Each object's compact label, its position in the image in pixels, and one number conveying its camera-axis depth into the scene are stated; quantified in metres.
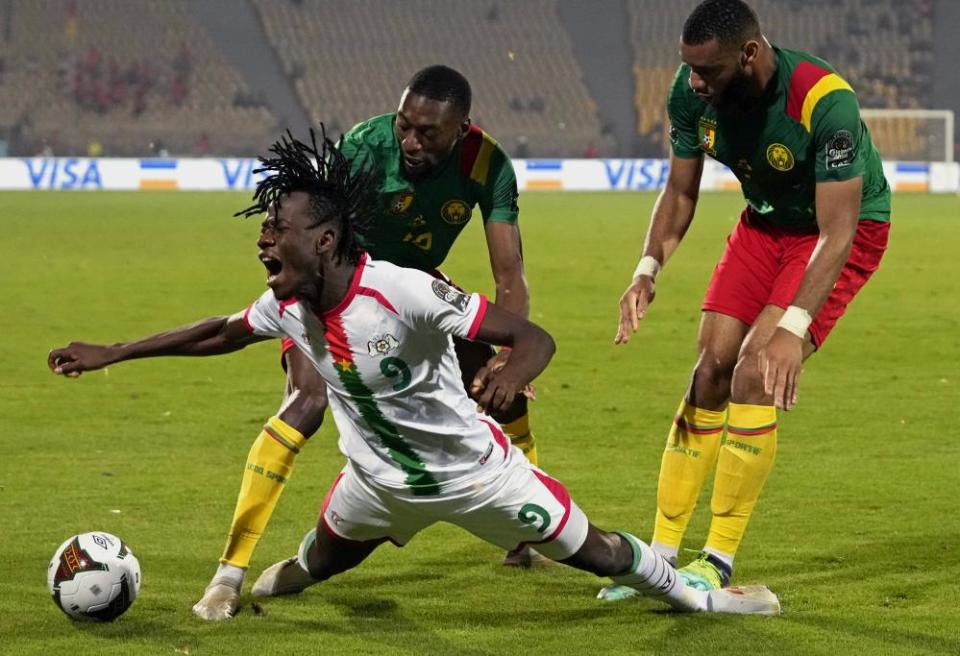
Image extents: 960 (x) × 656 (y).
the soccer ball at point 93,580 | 9.74
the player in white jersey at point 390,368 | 8.51
